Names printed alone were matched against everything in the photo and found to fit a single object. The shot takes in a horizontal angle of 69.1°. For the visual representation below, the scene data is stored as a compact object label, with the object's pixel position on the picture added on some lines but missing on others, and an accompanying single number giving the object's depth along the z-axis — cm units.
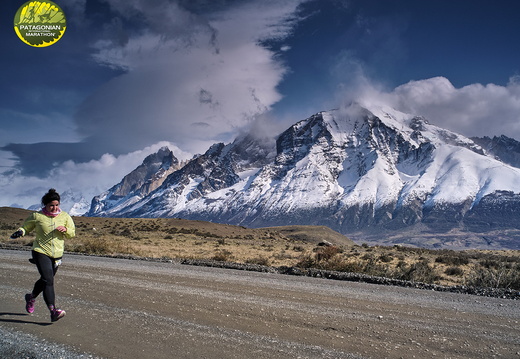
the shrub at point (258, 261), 2367
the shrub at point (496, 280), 1639
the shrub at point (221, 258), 2506
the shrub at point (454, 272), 2448
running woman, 796
